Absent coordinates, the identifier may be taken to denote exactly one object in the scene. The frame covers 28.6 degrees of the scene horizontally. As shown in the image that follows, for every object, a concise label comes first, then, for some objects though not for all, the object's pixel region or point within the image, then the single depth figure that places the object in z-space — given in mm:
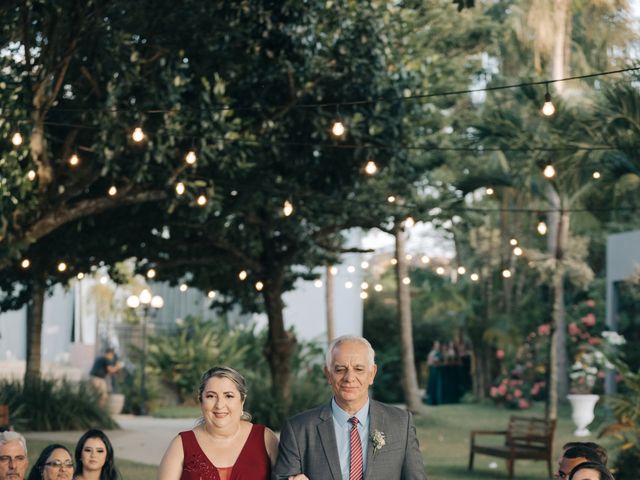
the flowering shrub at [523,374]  36000
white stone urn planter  26859
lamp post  27806
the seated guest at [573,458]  6352
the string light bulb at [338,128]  16766
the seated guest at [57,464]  6586
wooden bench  19125
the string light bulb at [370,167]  19312
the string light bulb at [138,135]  15695
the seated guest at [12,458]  6703
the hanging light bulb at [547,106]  13879
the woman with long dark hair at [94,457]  6871
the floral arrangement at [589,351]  22375
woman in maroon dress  5387
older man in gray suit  5230
